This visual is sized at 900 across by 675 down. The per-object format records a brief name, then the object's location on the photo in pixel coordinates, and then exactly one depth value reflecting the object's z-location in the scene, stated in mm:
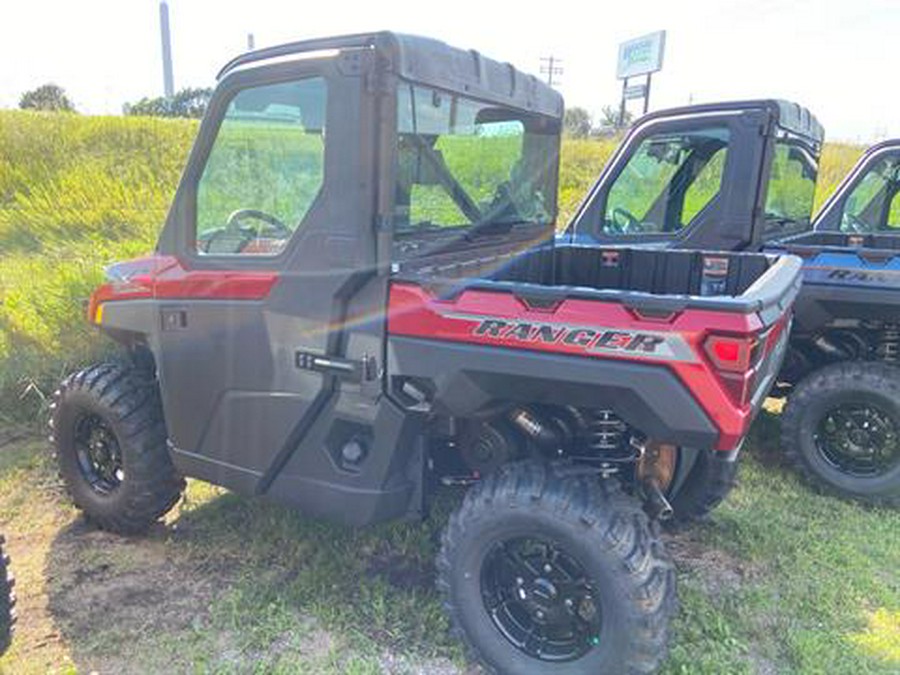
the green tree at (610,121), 29984
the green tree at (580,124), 26891
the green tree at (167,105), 22908
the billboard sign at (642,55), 28344
